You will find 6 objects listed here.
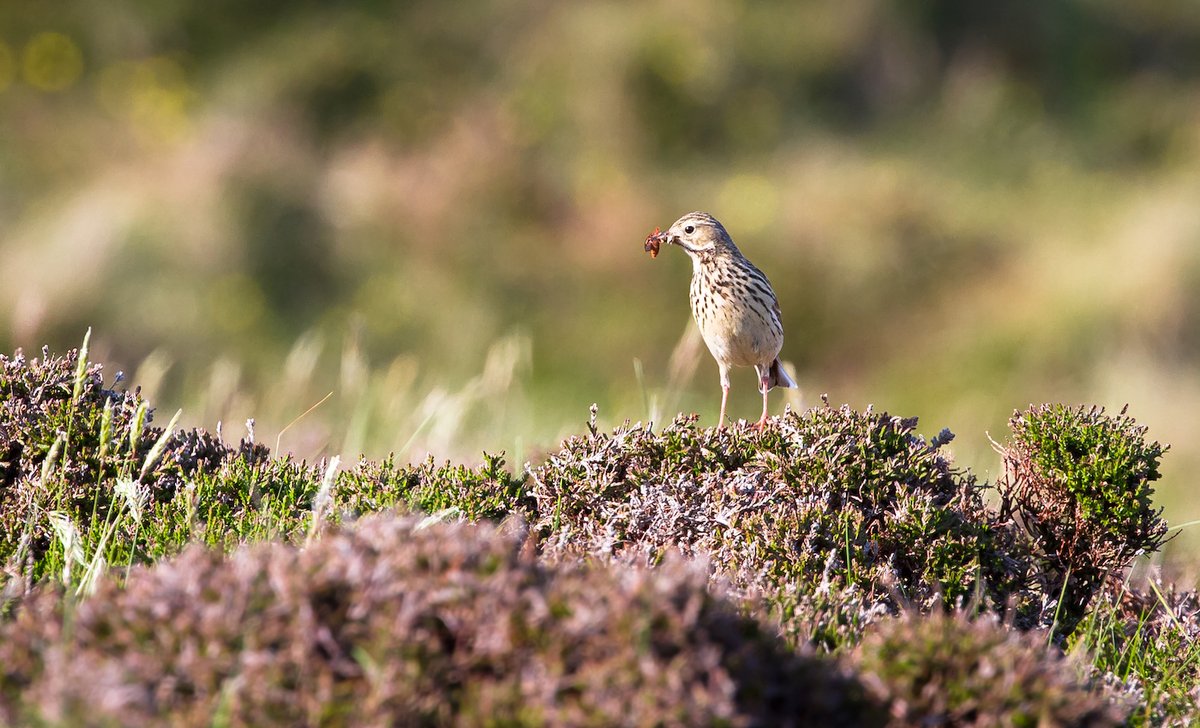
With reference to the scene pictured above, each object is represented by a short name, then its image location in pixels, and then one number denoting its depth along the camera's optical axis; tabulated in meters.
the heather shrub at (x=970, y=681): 6.33
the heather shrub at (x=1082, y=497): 9.85
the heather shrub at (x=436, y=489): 9.83
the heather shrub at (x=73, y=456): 9.42
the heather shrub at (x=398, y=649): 5.64
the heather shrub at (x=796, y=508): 9.23
